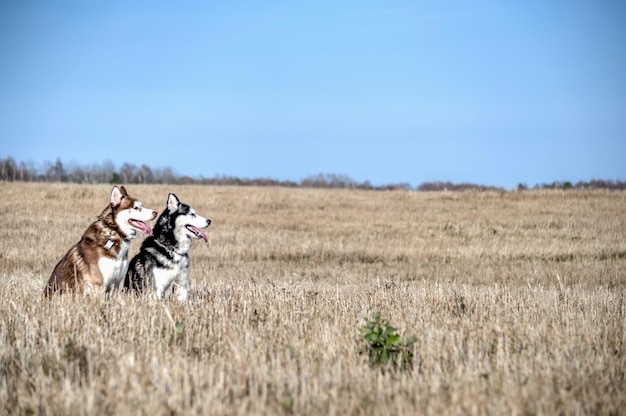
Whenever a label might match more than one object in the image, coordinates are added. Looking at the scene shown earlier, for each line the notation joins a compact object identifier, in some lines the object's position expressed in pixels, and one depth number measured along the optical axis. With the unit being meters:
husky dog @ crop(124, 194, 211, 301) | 18.95
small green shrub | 11.92
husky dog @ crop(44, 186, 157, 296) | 17.68
